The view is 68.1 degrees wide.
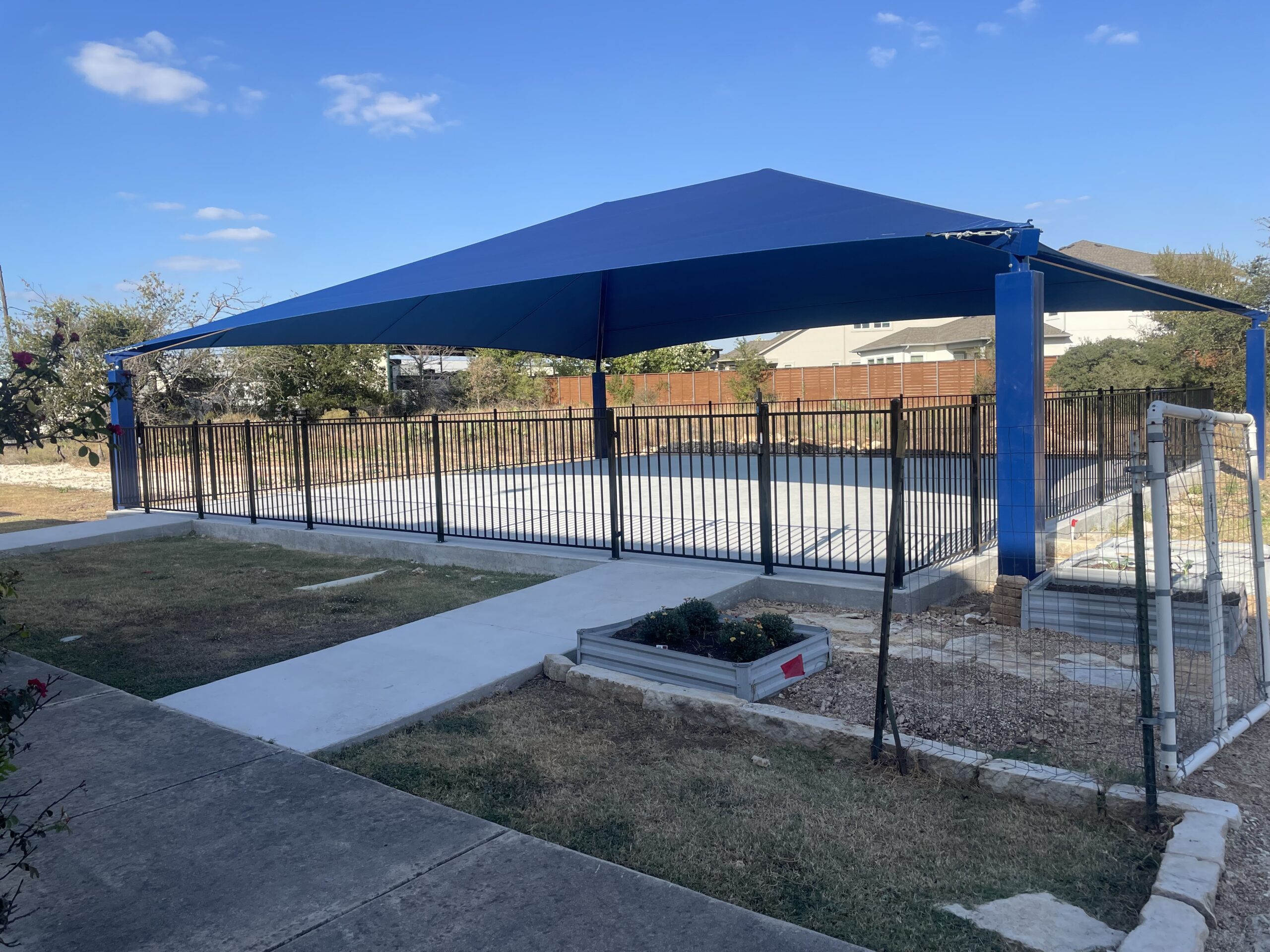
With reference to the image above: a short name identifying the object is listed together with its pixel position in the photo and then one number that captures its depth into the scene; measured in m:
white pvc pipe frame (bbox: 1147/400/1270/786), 3.73
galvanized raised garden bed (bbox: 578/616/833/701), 5.13
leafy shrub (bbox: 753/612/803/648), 5.61
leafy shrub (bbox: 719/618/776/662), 5.31
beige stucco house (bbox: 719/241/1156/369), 40.38
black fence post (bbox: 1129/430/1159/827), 3.60
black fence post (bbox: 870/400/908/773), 4.20
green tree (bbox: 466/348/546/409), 35.69
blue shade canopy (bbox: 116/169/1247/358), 8.80
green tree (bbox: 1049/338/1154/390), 24.12
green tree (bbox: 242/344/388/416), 29.48
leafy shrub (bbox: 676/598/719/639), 5.75
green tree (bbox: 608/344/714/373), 44.75
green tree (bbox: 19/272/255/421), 27.03
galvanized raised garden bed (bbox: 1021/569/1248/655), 5.97
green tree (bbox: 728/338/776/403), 36.31
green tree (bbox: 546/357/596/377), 43.66
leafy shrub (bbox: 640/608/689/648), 5.63
